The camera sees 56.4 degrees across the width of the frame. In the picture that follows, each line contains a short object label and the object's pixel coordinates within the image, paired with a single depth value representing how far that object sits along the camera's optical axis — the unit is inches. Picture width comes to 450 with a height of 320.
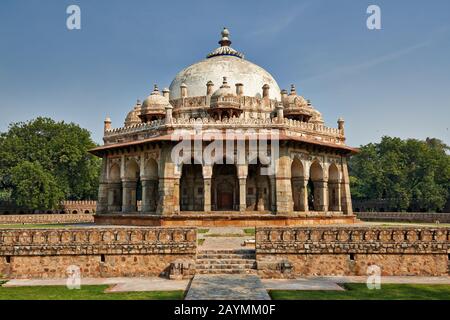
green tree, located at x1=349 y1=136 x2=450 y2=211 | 1782.0
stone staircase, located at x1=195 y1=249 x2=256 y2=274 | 491.8
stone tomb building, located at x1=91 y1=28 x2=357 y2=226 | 968.9
